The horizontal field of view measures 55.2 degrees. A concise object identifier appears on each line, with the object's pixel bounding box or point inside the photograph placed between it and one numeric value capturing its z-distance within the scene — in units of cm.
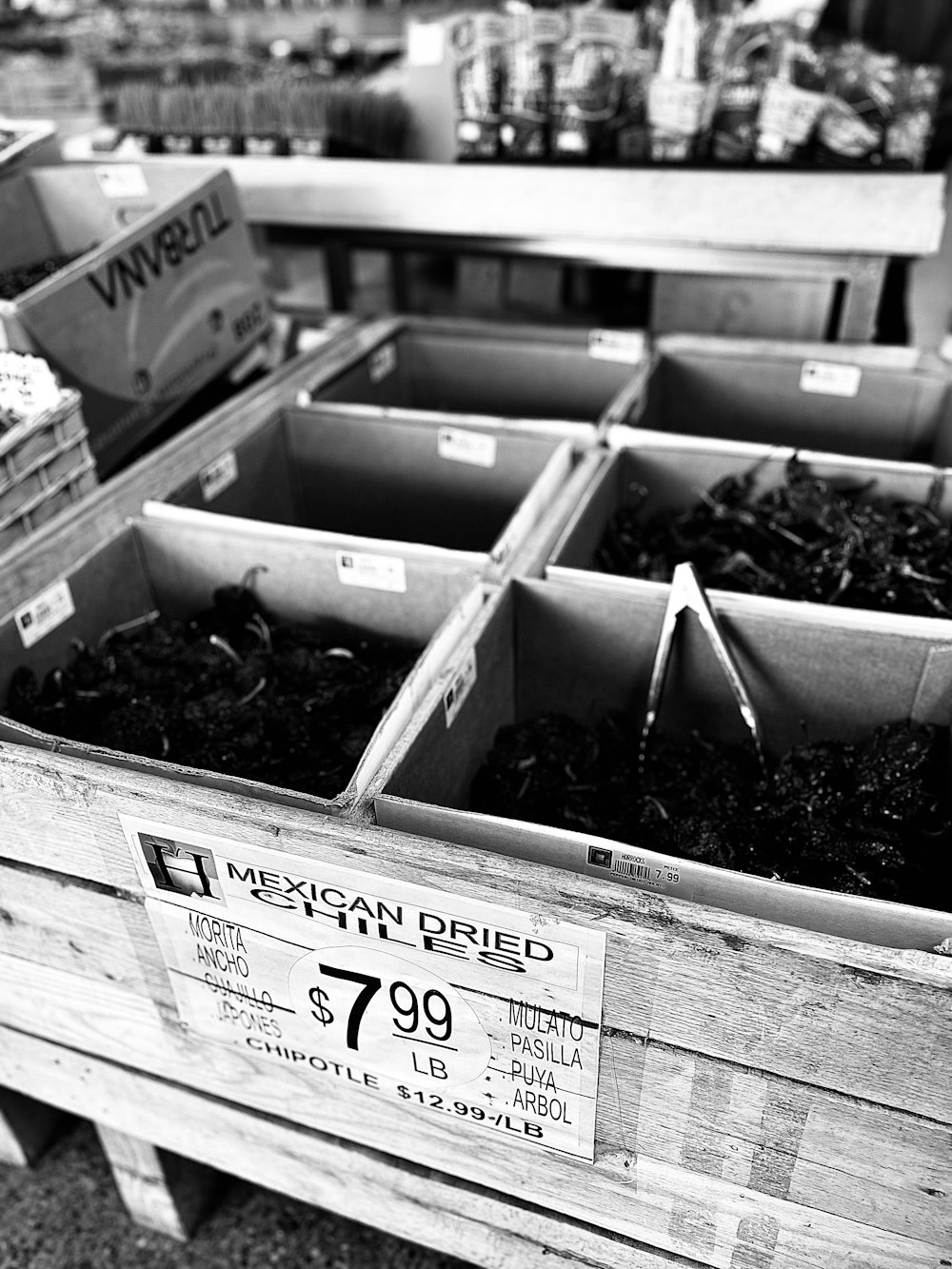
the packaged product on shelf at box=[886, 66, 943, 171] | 218
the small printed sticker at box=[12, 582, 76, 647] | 146
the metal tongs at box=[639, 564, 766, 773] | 133
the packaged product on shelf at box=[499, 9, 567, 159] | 239
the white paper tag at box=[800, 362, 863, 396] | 212
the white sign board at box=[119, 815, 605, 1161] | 97
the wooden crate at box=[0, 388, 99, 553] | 161
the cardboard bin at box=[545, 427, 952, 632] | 176
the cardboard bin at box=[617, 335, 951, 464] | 211
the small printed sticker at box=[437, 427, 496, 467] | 197
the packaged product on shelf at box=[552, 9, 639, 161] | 235
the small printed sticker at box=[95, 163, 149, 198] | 249
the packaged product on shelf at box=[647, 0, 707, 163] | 222
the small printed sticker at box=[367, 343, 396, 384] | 239
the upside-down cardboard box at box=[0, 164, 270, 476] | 189
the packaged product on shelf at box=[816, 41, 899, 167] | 217
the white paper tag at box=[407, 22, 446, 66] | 251
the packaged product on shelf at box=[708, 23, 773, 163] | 226
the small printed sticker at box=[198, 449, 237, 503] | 186
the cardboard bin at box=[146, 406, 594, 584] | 195
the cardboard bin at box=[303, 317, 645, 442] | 236
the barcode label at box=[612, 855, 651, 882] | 95
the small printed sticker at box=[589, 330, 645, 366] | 230
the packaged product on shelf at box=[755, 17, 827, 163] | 217
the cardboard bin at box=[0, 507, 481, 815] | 150
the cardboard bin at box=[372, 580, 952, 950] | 115
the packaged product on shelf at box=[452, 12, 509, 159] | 244
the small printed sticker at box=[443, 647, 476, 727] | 127
